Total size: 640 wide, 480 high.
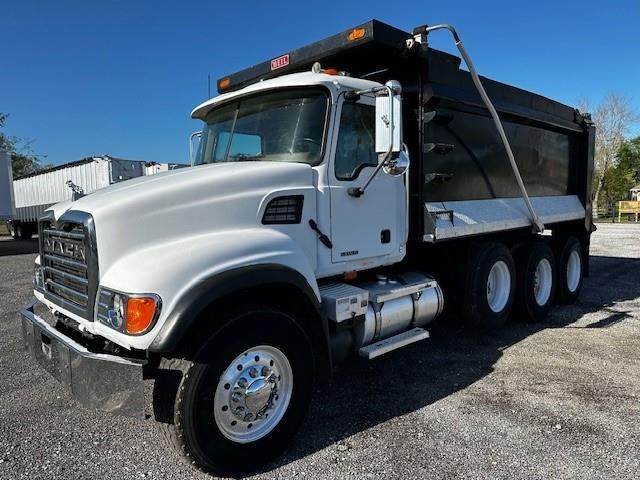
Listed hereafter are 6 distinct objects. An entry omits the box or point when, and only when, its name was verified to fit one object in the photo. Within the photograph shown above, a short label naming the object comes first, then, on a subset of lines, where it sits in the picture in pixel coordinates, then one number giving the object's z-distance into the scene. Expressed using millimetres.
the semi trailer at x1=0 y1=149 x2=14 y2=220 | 17031
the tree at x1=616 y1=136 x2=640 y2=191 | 47250
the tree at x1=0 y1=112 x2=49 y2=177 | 41469
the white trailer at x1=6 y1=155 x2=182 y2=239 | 16922
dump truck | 2799
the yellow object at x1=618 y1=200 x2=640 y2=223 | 35128
